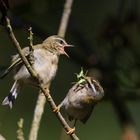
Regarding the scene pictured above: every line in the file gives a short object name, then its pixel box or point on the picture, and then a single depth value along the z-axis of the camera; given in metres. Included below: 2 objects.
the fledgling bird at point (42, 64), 4.77
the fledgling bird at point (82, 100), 4.69
